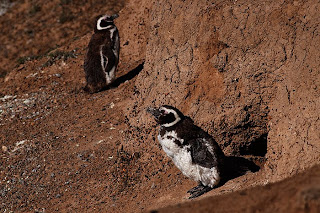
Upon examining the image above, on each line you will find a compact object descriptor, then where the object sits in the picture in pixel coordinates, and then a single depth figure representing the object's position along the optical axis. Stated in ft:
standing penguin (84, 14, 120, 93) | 84.02
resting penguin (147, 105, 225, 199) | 46.11
